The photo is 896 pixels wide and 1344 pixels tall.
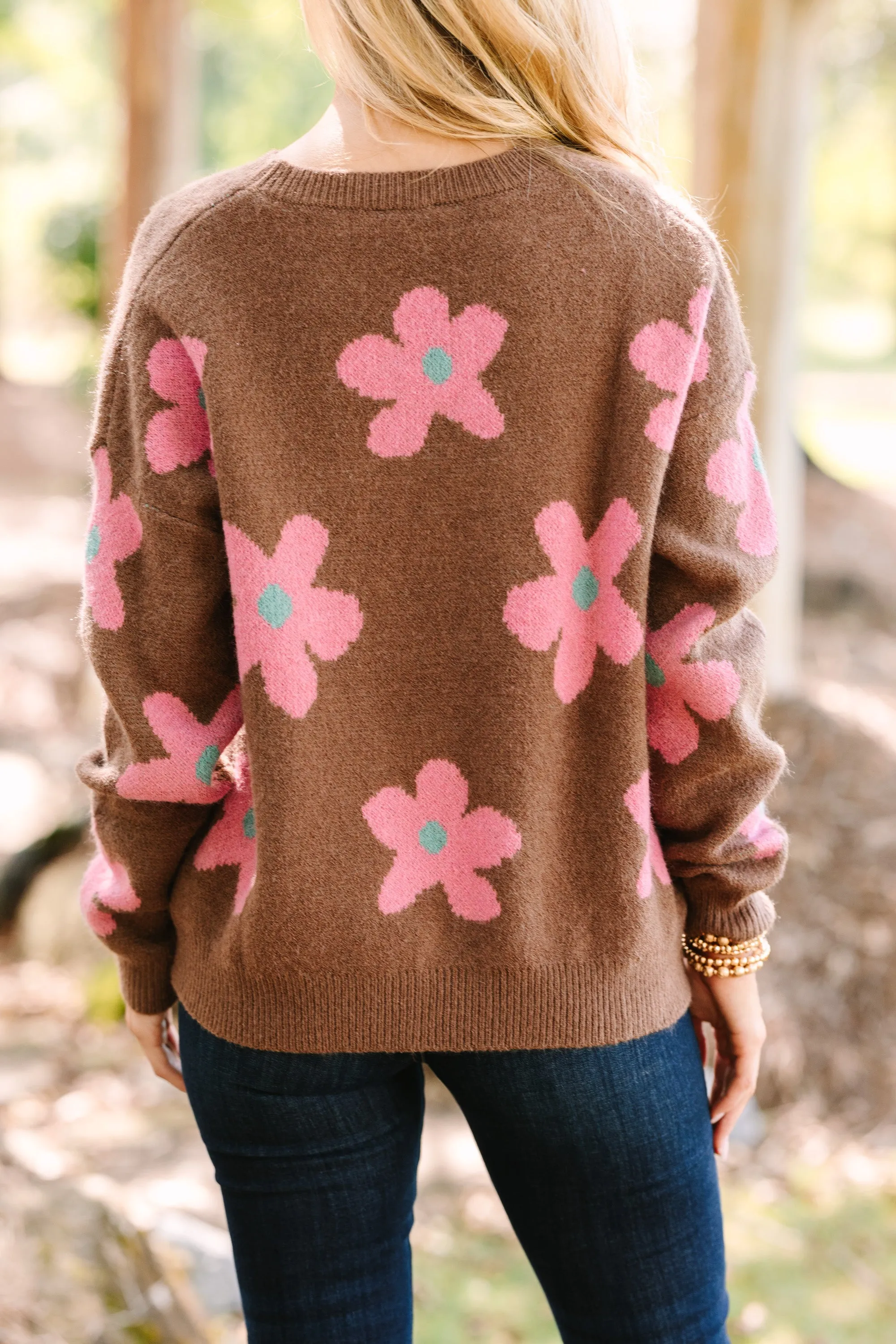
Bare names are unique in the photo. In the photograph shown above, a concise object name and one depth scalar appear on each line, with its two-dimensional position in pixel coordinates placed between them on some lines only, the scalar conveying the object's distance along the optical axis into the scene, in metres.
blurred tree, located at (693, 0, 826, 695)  3.81
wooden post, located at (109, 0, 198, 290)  5.18
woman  1.06
